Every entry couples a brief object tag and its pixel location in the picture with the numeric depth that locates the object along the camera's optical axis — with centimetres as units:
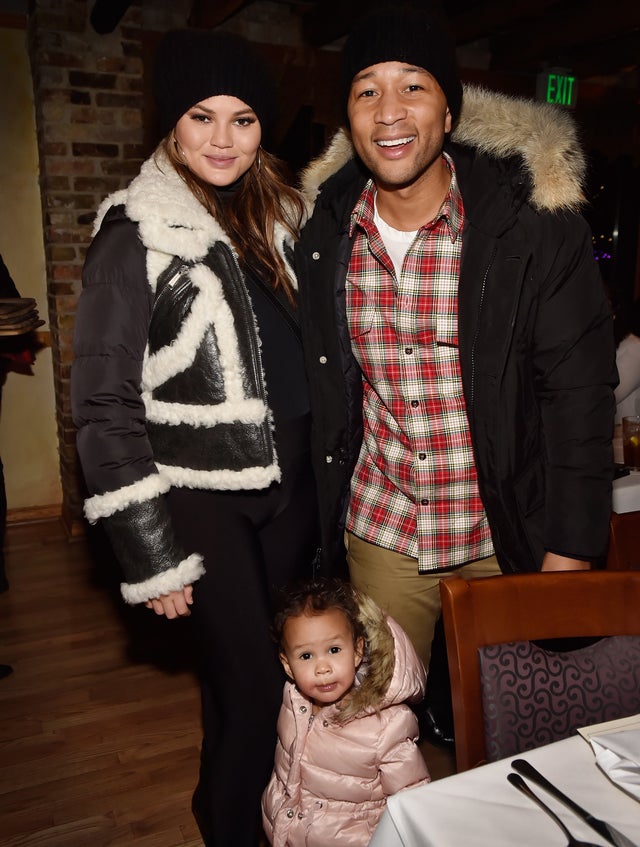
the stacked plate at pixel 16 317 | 304
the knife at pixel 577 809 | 82
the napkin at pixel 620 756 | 89
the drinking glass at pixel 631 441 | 236
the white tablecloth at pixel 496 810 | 84
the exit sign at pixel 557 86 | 481
